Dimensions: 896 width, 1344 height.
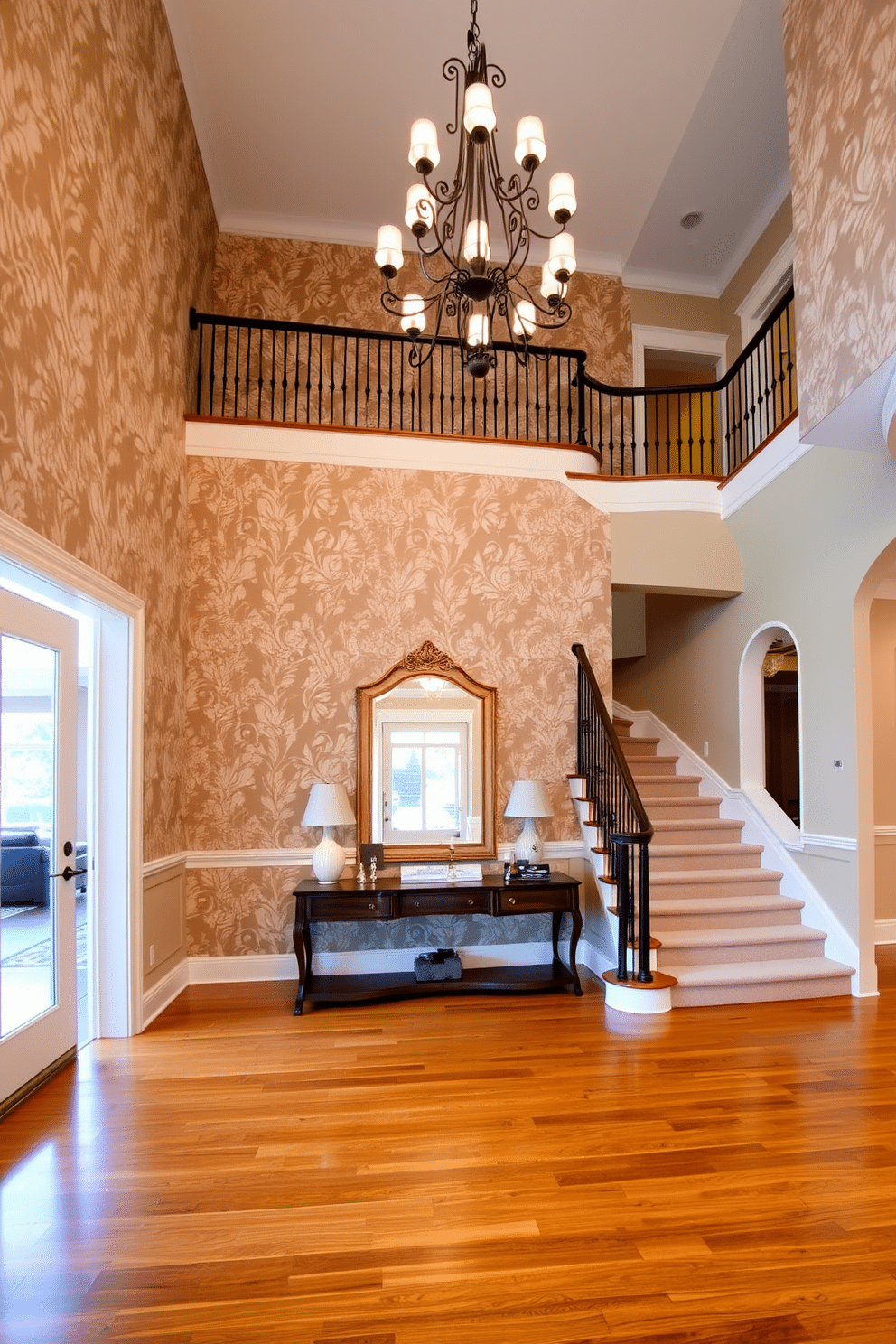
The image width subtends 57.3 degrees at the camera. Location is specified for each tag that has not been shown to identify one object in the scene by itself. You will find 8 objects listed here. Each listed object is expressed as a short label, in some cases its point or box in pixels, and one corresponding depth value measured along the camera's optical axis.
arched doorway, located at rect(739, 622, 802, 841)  6.38
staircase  4.87
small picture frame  5.25
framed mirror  5.50
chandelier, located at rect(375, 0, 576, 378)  3.35
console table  4.83
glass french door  3.34
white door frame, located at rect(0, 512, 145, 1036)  4.27
